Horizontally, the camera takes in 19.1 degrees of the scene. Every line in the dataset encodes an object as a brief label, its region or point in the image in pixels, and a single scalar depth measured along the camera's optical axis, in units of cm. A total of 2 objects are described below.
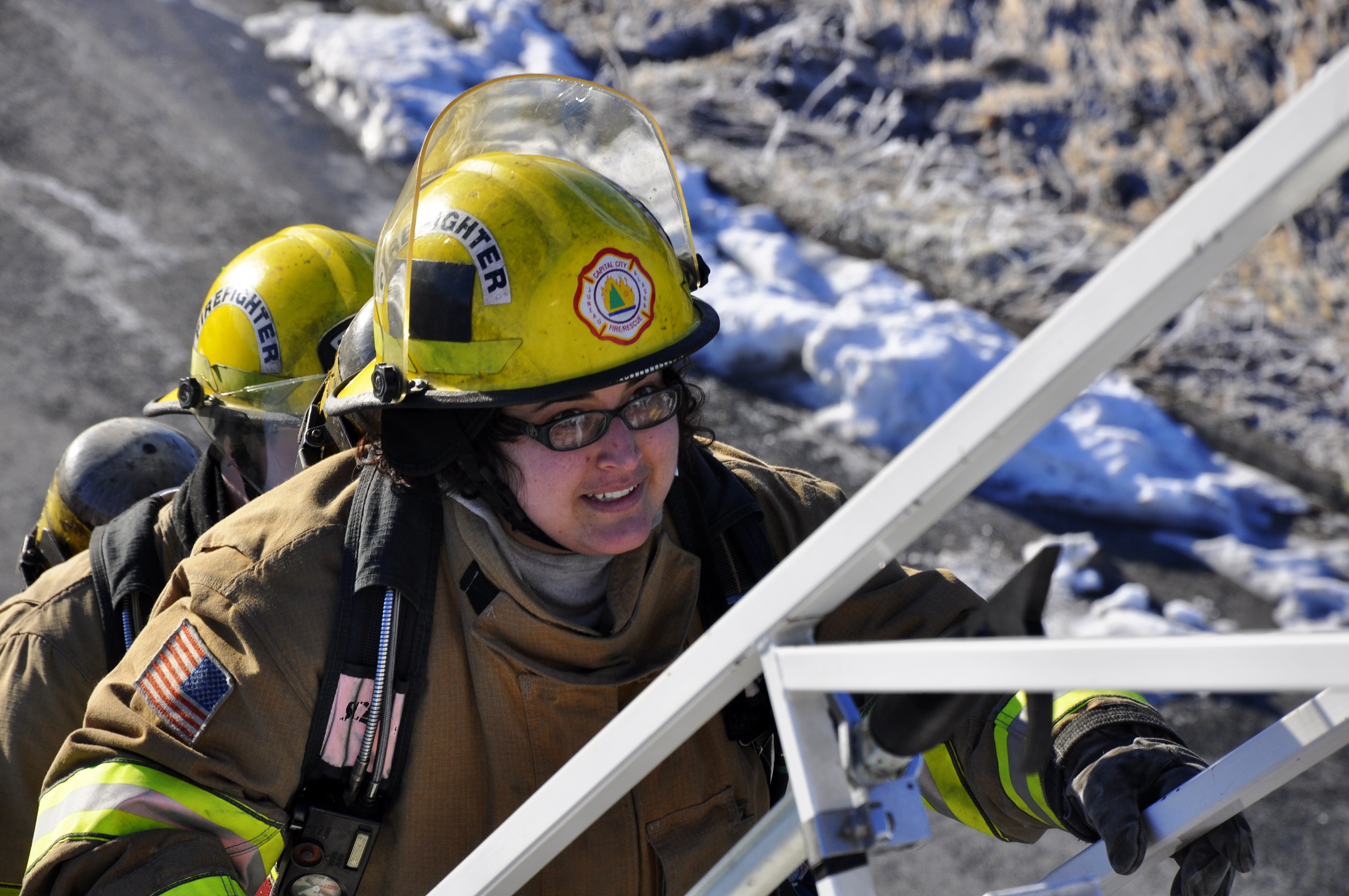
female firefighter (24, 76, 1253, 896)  284
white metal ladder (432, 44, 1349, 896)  217
